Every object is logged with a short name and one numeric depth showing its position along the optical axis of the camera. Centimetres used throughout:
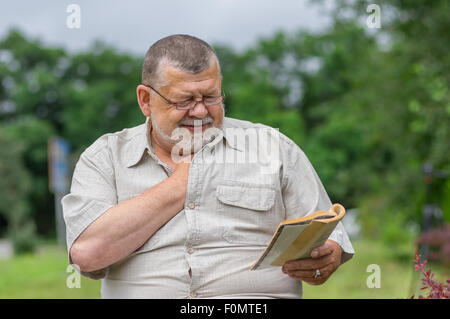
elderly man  371
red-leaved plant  346
